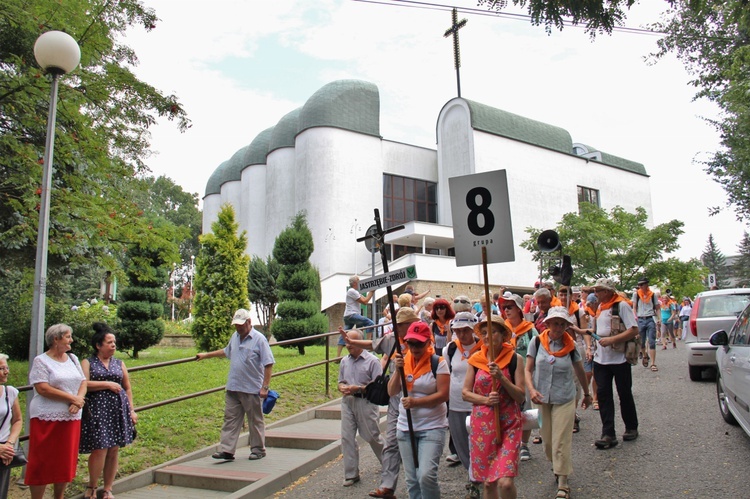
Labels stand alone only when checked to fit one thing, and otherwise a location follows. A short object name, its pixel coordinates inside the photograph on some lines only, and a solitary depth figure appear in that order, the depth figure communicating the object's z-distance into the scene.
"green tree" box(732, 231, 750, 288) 68.38
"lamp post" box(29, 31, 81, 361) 6.43
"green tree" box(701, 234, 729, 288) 98.81
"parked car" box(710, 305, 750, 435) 6.20
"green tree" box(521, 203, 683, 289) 27.44
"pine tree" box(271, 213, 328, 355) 19.22
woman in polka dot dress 6.18
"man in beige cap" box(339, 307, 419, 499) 5.91
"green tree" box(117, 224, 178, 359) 18.47
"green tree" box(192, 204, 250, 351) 16.22
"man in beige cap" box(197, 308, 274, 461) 7.93
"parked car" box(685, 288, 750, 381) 10.98
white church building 31.69
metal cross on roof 35.75
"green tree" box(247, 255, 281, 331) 27.00
